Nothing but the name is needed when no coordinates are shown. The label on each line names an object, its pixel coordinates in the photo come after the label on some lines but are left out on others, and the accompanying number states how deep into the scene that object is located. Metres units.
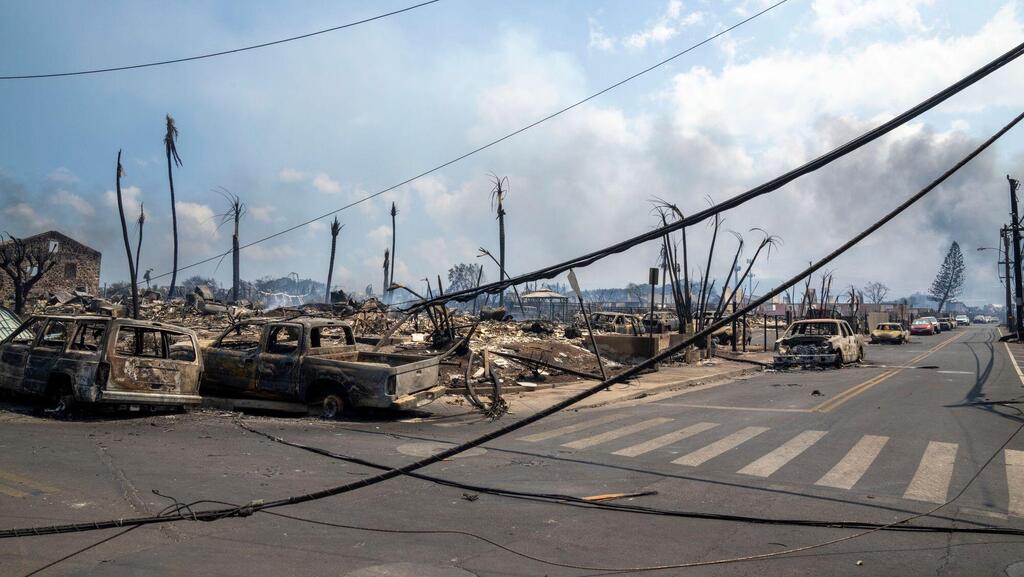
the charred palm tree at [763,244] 31.74
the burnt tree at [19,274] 25.34
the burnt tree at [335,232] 65.00
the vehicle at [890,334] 40.62
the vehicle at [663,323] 32.84
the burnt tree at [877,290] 139.90
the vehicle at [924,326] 54.84
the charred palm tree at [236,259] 53.09
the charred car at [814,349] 21.42
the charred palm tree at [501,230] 55.31
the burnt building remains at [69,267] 45.22
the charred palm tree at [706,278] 24.91
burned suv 9.74
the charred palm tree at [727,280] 24.22
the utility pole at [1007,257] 50.27
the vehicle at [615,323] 30.22
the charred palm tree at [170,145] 48.15
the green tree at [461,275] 122.44
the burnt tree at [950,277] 125.56
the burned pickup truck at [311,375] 10.81
